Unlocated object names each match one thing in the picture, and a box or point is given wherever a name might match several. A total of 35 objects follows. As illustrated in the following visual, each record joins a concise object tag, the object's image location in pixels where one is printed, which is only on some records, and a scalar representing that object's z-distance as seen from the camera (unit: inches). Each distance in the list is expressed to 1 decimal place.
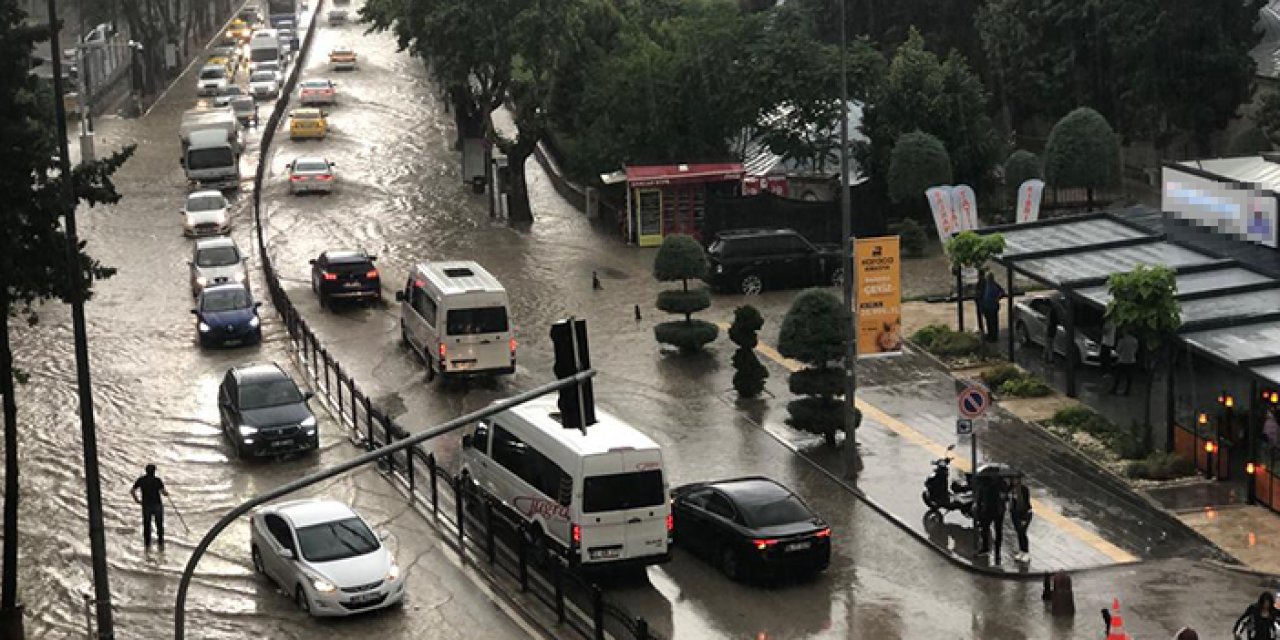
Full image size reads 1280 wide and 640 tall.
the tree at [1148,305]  1565.0
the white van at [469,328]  1823.3
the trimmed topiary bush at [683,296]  1958.7
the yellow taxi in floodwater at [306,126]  3353.8
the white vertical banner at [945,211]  2121.1
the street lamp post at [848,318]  1557.6
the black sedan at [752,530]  1310.3
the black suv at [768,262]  2223.2
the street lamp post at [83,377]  1156.5
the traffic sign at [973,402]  1391.5
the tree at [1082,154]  2477.9
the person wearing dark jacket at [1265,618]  1136.2
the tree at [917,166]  2445.9
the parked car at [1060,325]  1833.2
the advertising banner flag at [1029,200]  2145.9
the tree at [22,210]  1253.7
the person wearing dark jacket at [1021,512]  1379.2
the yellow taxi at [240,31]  4771.2
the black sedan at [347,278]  2186.3
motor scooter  1456.7
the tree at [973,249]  1867.6
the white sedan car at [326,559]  1263.5
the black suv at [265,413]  1640.0
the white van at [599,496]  1289.4
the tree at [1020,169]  2506.2
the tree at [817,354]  1653.5
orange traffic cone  1111.6
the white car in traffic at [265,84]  3821.4
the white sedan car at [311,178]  2866.6
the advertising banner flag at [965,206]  2114.9
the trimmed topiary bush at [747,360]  1802.4
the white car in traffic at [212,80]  3896.9
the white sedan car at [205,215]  2593.5
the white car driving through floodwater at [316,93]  3693.4
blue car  2020.2
